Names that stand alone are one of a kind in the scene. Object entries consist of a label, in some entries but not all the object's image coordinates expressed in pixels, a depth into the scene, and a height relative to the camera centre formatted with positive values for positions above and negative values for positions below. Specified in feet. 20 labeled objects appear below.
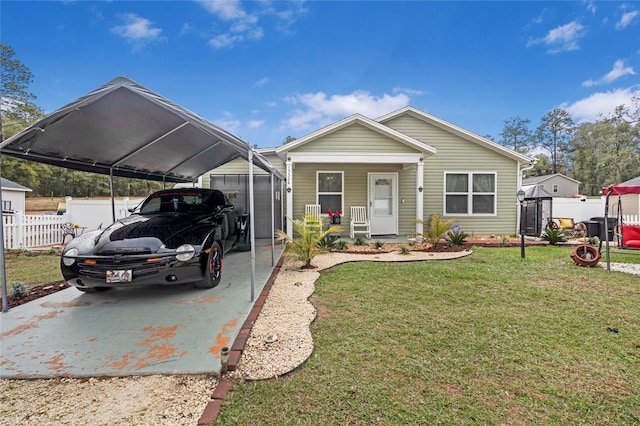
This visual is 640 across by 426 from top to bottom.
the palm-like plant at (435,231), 26.84 -2.10
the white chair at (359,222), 32.37 -1.45
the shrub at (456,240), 29.04 -3.13
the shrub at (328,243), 26.39 -3.03
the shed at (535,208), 37.63 -0.09
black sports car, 12.20 -1.84
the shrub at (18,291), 13.61 -3.66
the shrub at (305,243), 20.02 -2.32
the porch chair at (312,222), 21.09 -0.98
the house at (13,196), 51.28 +3.01
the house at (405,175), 30.40 +3.93
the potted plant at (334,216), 32.87 -0.78
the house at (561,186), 108.88 +7.85
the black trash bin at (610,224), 35.76 -2.11
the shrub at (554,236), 30.49 -3.00
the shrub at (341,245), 27.16 -3.33
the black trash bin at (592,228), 37.37 -2.71
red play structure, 20.02 -1.92
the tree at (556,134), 135.13 +34.19
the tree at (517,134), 144.77 +36.30
